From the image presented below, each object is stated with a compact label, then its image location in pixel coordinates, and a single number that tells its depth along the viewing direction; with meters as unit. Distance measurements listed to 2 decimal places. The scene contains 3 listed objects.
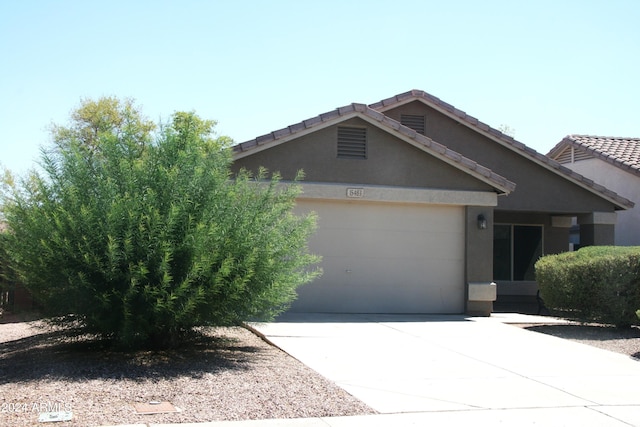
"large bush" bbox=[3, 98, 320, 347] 8.82
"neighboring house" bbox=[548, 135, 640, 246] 21.75
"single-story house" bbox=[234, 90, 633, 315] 15.40
